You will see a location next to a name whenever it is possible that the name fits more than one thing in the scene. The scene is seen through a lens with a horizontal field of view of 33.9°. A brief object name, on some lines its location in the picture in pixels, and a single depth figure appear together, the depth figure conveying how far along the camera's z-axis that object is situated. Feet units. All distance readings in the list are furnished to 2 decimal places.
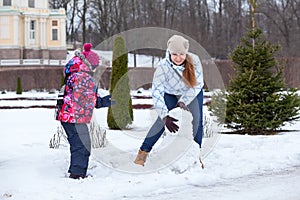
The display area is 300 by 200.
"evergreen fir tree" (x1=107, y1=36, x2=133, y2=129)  38.50
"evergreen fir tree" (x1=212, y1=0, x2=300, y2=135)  31.96
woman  19.42
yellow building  153.17
